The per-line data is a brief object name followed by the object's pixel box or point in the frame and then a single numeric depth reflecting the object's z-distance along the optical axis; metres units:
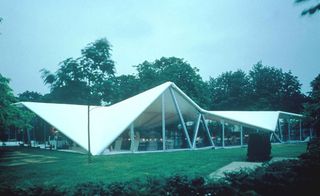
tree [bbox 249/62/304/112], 54.08
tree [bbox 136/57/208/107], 44.22
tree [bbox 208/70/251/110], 59.19
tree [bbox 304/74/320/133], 17.45
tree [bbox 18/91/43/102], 87.56
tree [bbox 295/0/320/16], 8.00
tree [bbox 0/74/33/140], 14.13
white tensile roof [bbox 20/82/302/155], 17.75
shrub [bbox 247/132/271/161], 14.30
